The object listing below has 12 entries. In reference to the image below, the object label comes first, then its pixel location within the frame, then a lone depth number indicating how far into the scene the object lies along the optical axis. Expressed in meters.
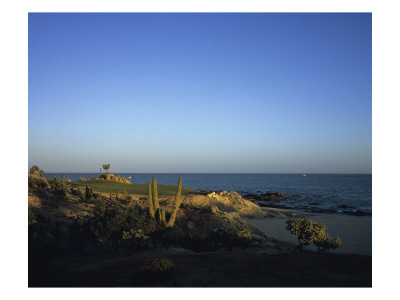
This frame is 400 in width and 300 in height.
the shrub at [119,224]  14.05
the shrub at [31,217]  14.83
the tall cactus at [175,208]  17.59
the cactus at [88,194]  24.09
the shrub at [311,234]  14.21
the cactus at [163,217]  17.27
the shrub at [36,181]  24.11
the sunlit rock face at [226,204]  29.61
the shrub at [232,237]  14.99
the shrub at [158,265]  8.93
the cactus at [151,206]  17.06
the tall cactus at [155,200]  17.61
